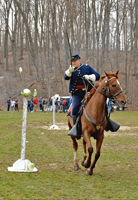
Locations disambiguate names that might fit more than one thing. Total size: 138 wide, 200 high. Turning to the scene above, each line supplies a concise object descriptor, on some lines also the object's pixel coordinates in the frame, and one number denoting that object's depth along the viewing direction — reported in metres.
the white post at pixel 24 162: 13.87
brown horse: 12.68
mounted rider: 14.62
